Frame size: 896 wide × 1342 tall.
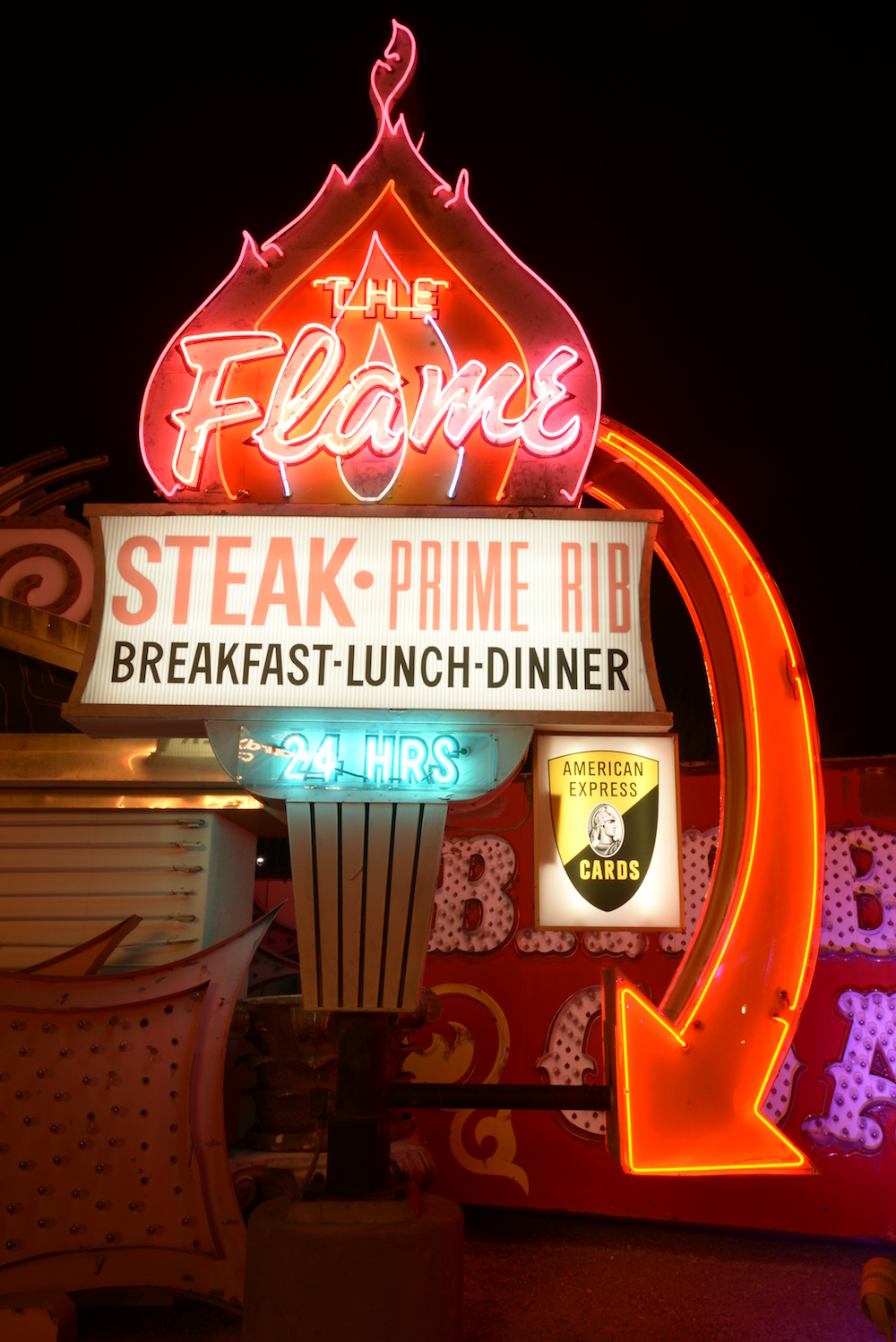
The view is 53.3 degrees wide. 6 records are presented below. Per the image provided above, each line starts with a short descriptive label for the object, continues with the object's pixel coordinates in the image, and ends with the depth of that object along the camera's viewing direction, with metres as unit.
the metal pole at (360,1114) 4.42
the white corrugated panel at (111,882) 6.20
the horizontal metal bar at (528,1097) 4.05
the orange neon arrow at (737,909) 4.08
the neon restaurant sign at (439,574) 4.32
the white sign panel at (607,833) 4.46
